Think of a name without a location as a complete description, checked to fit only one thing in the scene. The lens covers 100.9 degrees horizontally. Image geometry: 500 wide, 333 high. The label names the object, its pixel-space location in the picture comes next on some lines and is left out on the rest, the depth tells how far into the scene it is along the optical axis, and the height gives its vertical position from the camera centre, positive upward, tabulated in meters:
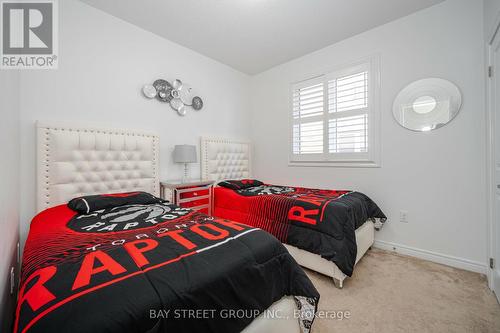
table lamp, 2.80 +0.17
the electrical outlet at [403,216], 2.50 -0.61
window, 2.76 +0.71
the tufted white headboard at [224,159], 3.36 +0.13
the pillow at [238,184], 3.07 -0.27
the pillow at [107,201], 1.76 -0.32
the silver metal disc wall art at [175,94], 2.75 +1.03
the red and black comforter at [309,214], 1.84 -0.53
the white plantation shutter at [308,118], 3.24 +0.79
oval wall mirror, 2.22 +0.70
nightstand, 2.63 -0.36
